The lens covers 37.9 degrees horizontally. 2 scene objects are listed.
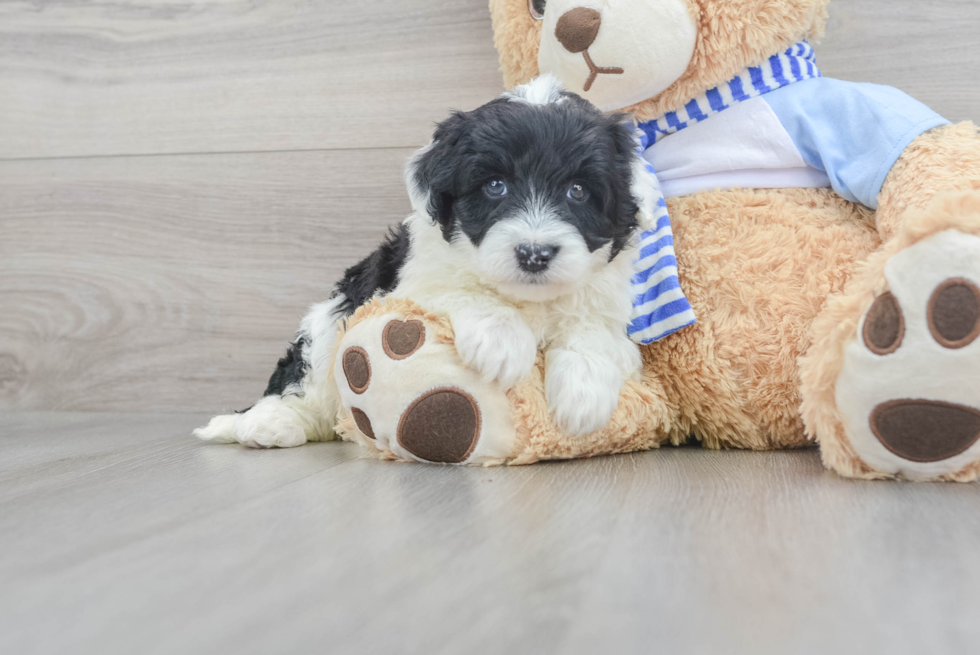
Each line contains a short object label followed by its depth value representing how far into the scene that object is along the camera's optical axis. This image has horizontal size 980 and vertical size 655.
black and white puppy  0.77
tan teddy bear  0.73
